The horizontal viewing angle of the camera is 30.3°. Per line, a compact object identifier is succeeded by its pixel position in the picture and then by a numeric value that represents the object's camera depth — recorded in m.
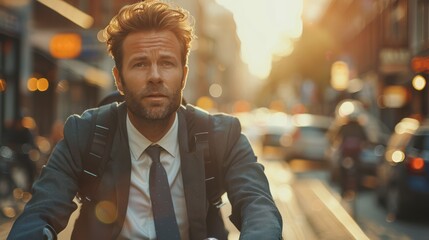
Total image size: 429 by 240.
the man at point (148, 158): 2.87
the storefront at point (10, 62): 21.57
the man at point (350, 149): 14.22
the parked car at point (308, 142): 25.05
